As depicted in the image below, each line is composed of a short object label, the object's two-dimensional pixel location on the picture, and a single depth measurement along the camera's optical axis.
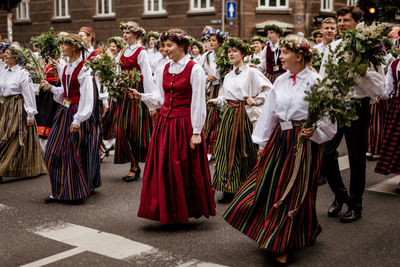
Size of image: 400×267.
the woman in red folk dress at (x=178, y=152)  5.76
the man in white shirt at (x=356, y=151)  5.95
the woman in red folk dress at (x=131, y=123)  8.34
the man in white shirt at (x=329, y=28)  8.14
